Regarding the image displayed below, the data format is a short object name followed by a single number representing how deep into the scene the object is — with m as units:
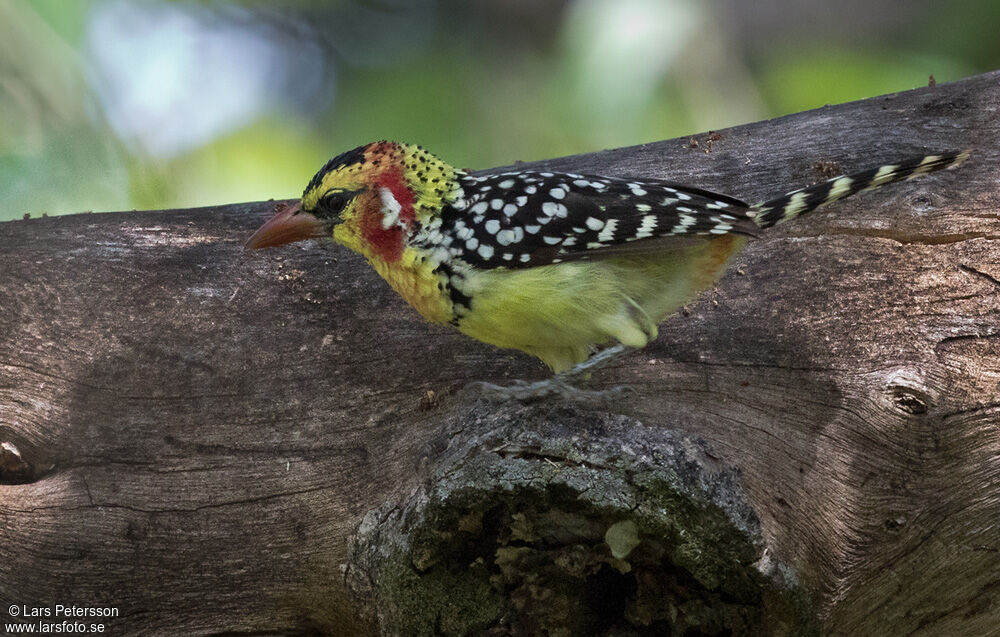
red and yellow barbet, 5.51
